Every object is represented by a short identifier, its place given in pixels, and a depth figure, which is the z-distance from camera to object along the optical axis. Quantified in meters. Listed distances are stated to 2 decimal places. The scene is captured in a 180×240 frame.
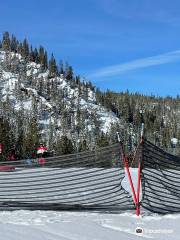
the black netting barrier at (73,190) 9.74
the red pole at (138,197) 9.36
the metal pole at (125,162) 9.50
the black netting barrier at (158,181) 10.03
